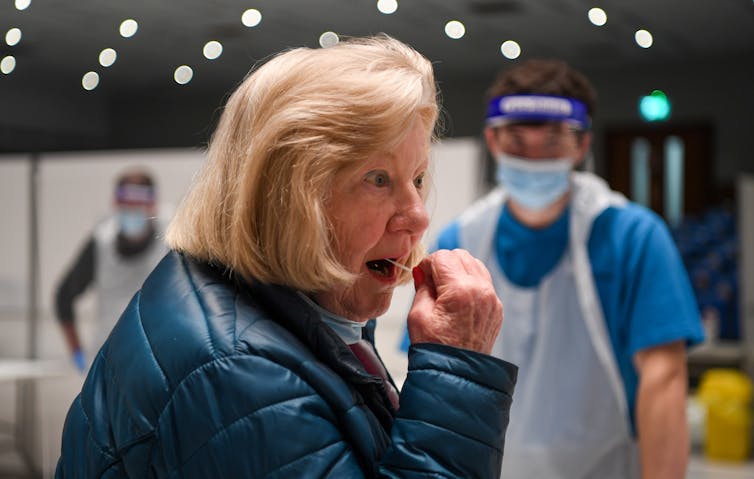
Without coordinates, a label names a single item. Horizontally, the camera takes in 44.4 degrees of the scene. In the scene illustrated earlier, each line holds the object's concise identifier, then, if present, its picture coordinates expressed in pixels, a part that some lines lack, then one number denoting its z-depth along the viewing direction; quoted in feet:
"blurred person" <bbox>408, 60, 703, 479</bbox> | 4.80
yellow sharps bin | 10.42
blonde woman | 2.14
